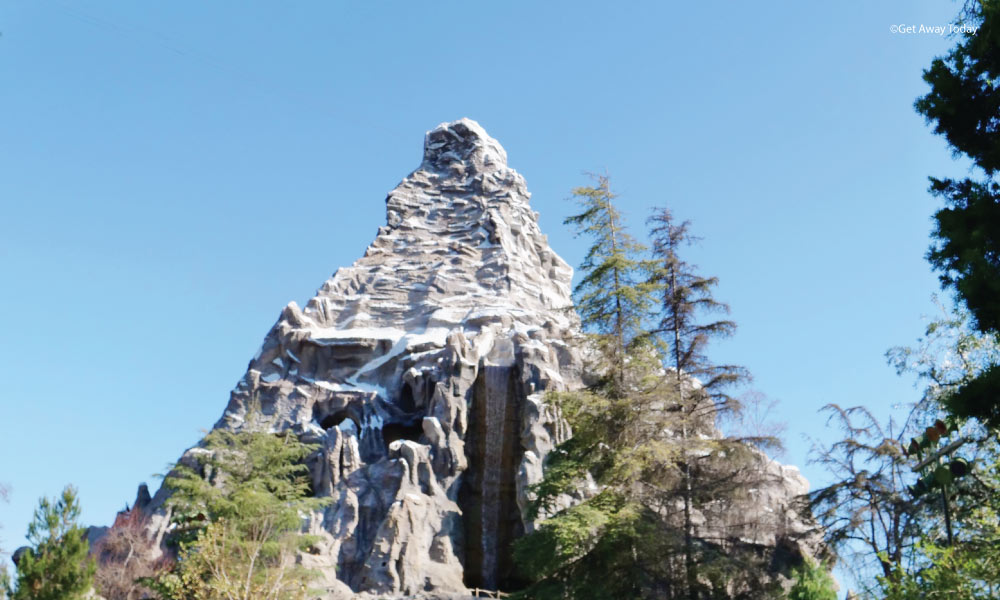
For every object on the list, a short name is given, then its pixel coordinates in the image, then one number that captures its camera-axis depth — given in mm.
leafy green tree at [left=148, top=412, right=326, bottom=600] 18141
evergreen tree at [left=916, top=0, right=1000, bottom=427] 10039
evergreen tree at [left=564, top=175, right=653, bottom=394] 24391
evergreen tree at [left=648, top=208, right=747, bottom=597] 23812
